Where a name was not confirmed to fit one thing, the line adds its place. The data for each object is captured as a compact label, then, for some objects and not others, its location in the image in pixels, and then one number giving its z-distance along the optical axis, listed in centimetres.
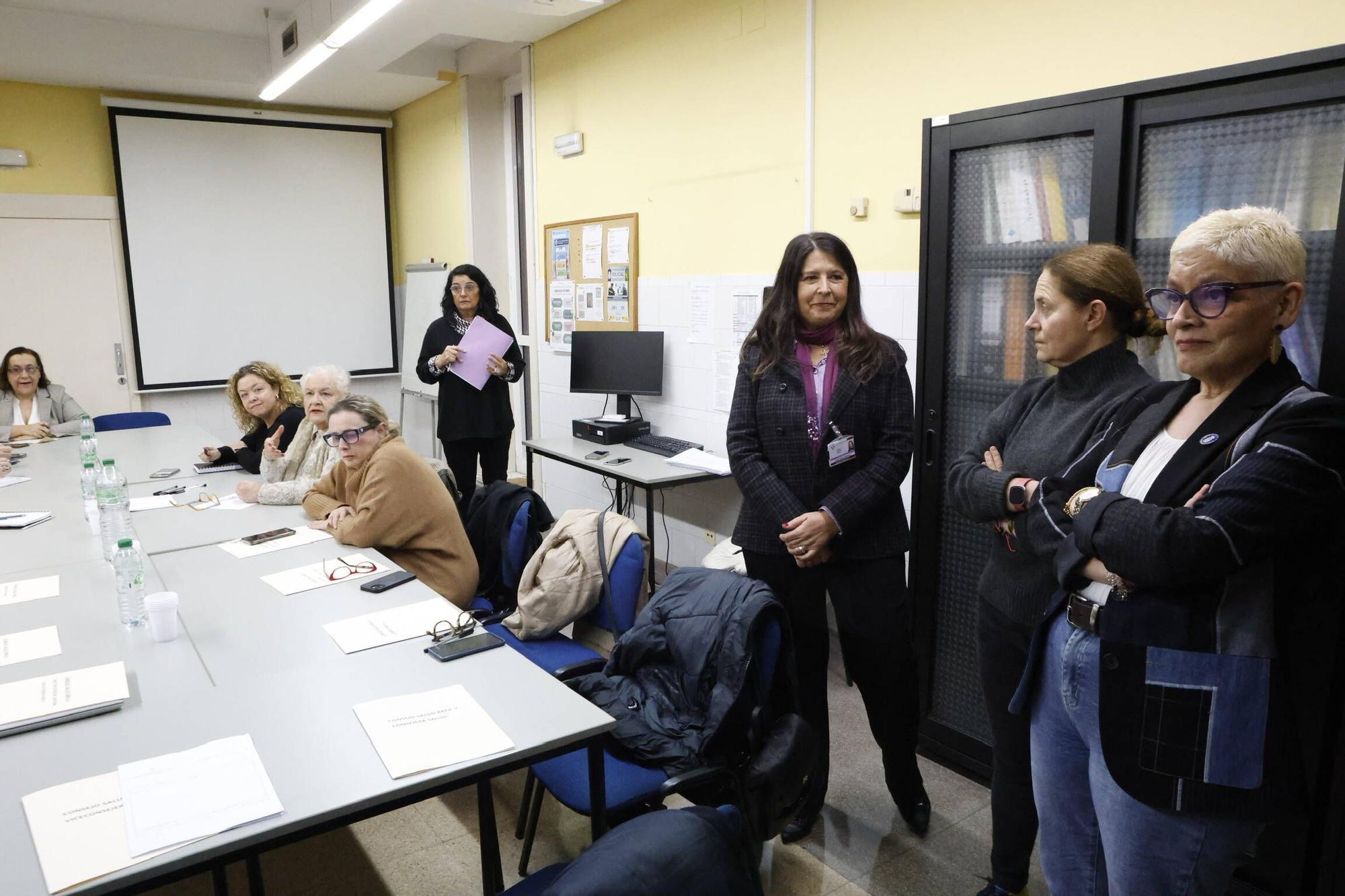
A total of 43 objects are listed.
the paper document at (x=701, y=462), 385
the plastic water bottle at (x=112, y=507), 283
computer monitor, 455
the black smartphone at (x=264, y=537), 292
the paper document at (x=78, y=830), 125
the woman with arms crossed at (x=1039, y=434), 179
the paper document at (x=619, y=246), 482
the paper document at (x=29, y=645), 201
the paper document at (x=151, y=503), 349
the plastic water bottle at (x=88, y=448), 366
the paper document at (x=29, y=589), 241
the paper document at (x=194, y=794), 134
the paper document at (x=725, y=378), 419
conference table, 141
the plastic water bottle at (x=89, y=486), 340
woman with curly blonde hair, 414
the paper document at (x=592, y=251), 505
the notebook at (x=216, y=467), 427
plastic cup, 207
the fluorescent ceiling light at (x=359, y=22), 414
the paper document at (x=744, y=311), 402
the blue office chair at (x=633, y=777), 184
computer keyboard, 425
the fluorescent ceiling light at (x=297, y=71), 503
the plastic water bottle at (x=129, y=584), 215
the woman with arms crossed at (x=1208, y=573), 128
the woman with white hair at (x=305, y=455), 346
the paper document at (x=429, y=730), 154
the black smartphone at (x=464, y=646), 195
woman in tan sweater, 279
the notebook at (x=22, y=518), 320
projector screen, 666
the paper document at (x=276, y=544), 282
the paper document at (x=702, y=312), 428
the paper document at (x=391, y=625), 206
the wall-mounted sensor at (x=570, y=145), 509
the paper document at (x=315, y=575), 247
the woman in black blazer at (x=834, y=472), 230
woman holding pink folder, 468
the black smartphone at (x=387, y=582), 242
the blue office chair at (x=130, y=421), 571
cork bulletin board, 483
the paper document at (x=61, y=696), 169
